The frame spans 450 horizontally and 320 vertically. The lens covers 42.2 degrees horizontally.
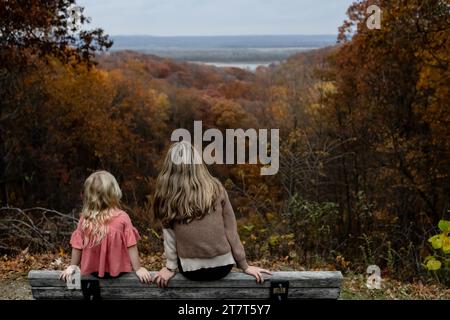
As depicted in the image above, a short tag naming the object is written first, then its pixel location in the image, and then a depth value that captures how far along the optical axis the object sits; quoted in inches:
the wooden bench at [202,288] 142.4
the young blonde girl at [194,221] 142.3
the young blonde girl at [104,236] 146.3
